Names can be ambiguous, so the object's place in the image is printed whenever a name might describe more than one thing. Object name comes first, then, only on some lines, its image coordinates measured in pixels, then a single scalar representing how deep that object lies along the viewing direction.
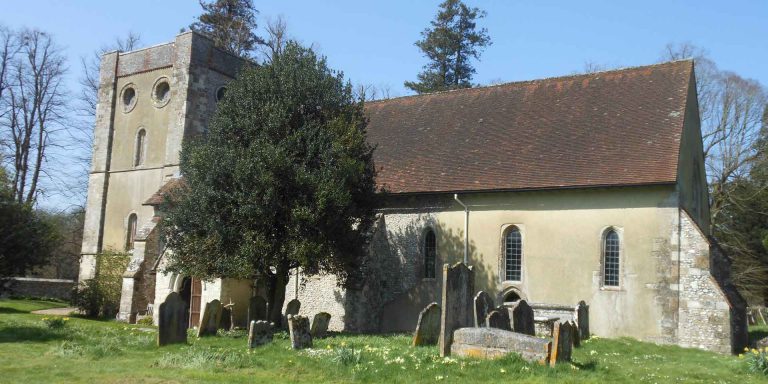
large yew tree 19.58
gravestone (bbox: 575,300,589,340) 19.28
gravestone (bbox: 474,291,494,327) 16.28
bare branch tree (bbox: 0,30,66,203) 43.44
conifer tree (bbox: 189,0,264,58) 48.25
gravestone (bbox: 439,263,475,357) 13.88
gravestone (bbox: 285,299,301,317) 20.85
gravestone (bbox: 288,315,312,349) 15.41
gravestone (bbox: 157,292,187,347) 16.17
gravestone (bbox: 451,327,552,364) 12.48
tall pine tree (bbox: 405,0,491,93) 47.72
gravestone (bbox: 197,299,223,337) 19.05
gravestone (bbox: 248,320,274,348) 15.92
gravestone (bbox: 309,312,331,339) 18.61
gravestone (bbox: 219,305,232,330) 21.27
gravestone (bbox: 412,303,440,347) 15.62
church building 20.64
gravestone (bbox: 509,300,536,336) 15.64
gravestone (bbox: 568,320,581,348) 16.81
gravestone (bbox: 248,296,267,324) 21.39
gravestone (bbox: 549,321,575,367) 12.32
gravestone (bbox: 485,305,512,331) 14.52
